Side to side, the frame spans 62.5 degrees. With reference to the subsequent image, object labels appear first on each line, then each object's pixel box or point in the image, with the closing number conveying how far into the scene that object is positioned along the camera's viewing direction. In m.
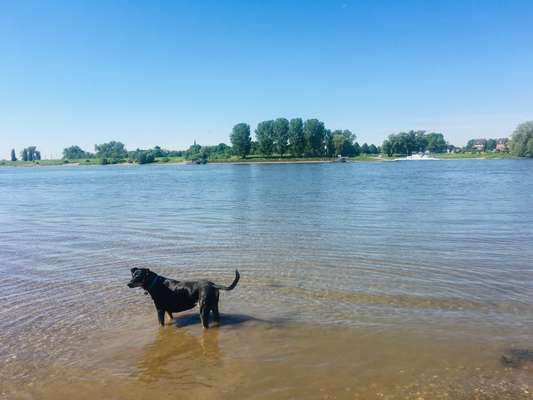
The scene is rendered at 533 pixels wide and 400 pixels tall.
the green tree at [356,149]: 191.81
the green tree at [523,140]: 123.89
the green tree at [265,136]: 177.50
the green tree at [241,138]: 177.50
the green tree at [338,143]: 179.62
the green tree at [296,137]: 175.38
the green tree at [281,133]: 175.38
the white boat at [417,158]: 192.62
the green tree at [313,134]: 175.38
